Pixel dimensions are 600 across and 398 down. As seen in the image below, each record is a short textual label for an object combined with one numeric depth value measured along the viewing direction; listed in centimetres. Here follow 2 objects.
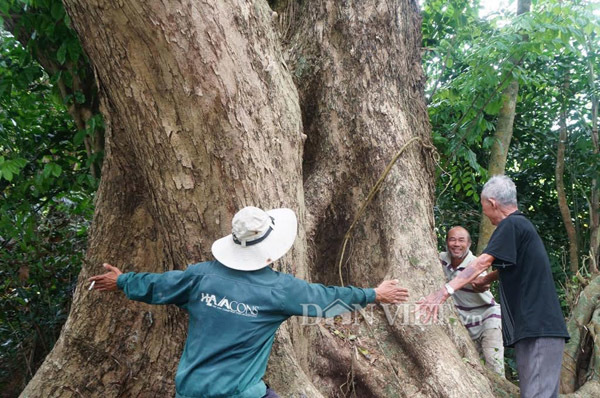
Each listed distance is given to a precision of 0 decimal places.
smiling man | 543
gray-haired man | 368
